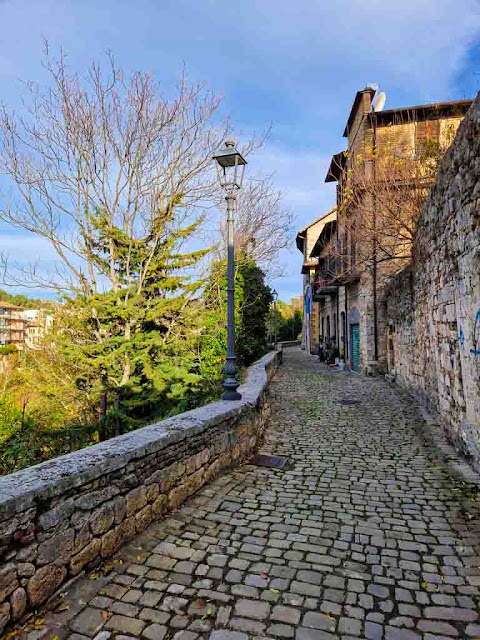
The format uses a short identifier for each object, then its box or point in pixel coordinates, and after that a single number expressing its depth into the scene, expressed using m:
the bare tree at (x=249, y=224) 13.05
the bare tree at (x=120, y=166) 9.24
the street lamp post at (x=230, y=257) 5.59
